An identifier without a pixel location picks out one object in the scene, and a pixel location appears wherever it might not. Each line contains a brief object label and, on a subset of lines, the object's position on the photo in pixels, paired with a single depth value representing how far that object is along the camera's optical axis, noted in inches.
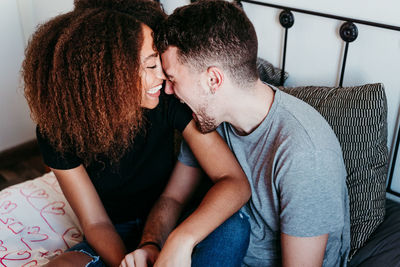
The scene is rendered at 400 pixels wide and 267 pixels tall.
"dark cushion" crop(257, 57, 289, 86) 63.9
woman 44.7
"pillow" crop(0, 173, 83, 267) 55.4
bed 50.3
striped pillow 50.4
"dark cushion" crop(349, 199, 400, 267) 48.3
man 41.4
